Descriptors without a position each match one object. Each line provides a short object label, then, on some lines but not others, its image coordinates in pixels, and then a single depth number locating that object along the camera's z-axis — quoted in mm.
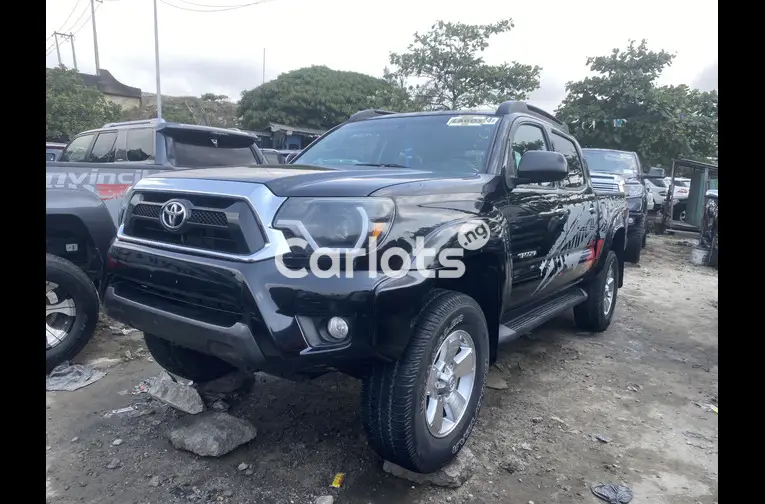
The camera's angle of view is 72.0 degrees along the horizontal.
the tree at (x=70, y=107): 18031
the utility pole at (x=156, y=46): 19047
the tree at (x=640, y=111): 17766
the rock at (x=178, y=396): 3135
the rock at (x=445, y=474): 2596
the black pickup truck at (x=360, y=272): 2180
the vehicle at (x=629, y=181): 8914
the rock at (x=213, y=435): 2768
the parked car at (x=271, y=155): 9922
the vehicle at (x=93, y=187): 3811
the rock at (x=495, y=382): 3797
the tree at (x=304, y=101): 27766
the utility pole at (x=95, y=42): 34534
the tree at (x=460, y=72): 22406
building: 35869
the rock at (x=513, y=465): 2770
